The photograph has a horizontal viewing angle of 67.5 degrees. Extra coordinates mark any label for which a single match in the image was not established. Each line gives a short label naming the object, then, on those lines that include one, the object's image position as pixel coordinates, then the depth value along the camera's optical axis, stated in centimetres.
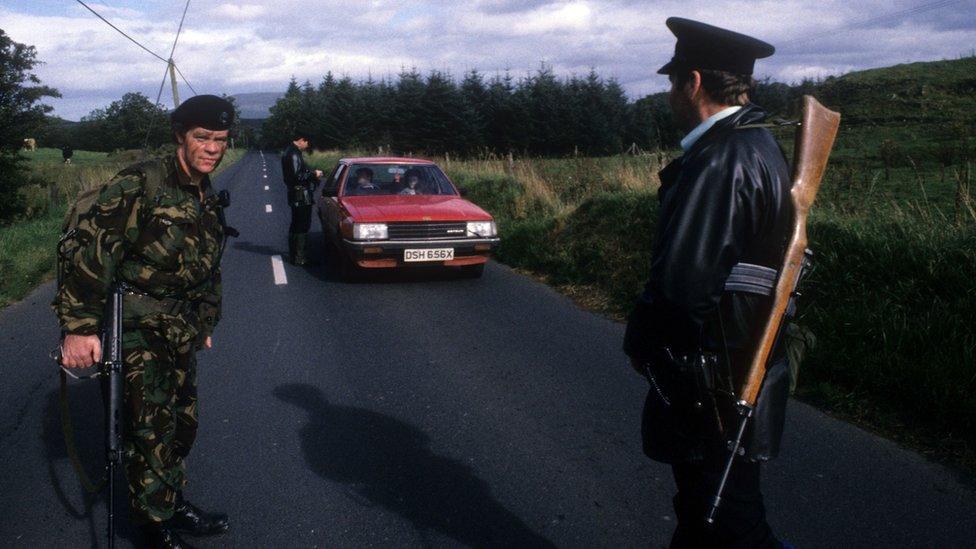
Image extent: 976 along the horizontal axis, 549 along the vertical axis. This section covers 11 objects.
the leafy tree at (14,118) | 1872
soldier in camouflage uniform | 264
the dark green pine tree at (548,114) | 4288
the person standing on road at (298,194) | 1030
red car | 879
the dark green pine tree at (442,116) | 4366
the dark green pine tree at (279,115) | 10002
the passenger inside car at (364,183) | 1015
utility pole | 3688
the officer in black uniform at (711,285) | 189
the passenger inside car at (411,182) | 1017
